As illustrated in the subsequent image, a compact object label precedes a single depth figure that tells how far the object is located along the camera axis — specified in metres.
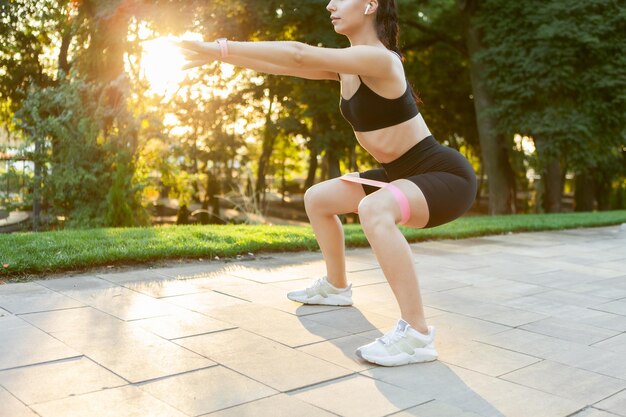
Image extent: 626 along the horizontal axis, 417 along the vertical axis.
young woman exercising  2.89
